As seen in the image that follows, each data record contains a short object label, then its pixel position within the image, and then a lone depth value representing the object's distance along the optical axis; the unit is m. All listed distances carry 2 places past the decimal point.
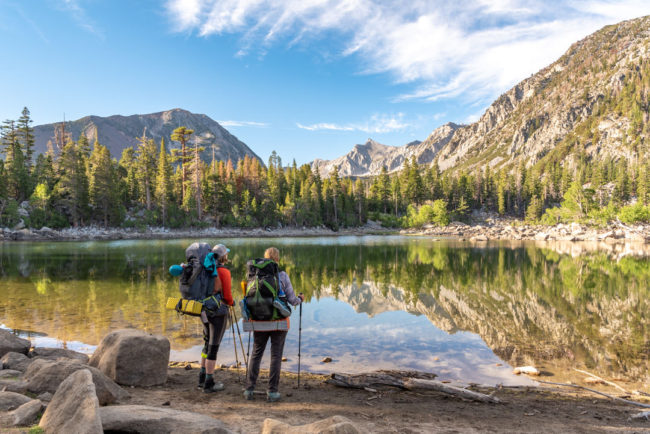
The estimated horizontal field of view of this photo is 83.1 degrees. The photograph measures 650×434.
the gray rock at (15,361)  6.59
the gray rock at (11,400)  4.29
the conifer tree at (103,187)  69.25
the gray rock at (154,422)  3.88
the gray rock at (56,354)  7.48
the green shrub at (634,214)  78.56
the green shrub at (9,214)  61.00
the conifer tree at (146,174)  81.12
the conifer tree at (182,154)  86.42
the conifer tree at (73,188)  68.12
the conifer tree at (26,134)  79.88
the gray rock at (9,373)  5.97
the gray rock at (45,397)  4.96
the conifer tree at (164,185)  77.69
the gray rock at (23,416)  3.81
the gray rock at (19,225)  61.47
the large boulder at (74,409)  3.38
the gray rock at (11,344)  7.50
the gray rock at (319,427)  3.59
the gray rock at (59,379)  5.20
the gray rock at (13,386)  5.22
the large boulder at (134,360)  6.45
